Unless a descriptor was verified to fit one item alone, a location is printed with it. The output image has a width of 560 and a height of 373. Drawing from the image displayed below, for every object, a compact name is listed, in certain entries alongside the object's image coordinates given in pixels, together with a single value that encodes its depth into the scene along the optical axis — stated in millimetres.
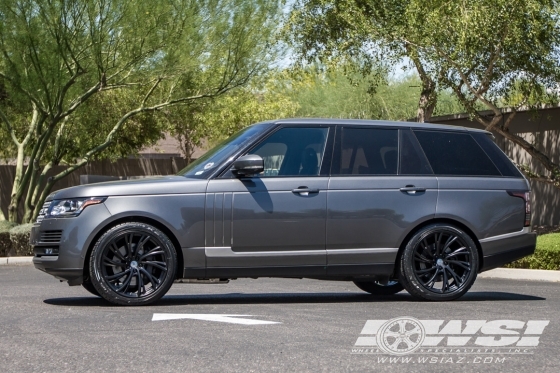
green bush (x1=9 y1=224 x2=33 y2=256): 22812
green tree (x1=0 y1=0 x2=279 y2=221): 23625
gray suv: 10438
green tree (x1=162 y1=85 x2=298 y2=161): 42156
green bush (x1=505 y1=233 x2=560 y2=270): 16828
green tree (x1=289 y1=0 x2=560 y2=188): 20188
